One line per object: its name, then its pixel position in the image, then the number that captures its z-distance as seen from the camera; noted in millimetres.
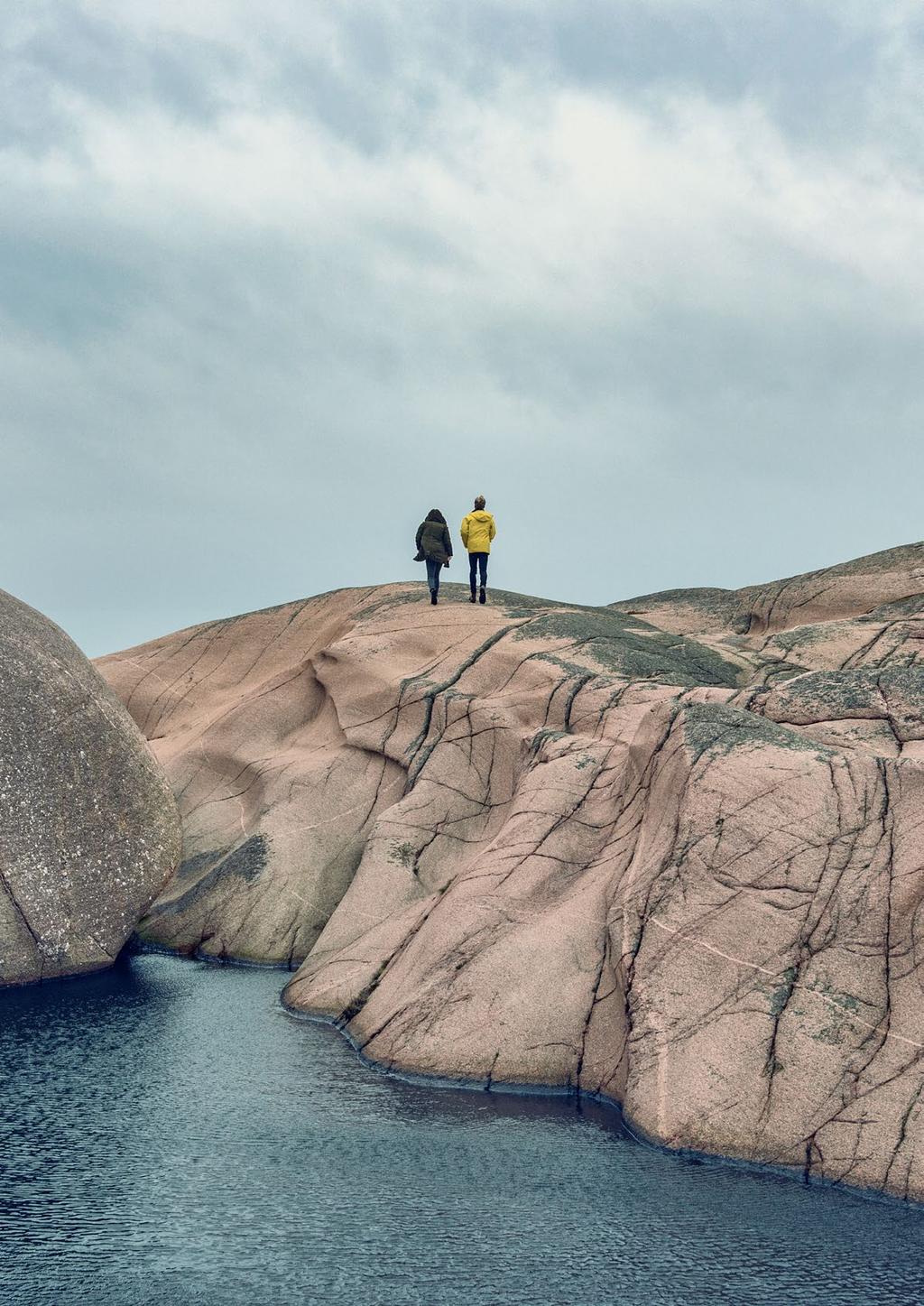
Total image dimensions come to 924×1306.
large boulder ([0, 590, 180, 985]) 16859
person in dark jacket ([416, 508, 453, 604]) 22734
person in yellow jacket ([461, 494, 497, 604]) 22375
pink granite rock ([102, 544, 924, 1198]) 11219
